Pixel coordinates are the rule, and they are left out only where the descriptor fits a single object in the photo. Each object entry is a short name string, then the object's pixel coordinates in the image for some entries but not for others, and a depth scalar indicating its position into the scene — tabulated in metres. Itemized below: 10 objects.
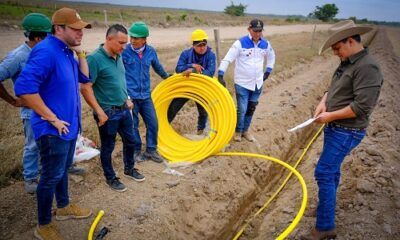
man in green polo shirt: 3.66
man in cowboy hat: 2.97
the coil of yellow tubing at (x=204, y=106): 5.02
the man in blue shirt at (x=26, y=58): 3.54
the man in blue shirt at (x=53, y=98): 2.75
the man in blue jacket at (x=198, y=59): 5.01
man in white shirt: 5.34
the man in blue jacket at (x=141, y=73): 4.44
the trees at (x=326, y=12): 76.00
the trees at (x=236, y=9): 71.94
